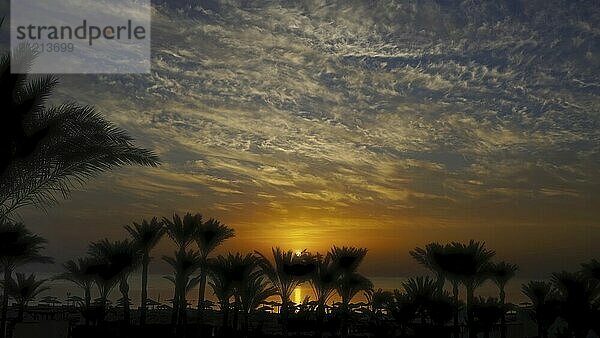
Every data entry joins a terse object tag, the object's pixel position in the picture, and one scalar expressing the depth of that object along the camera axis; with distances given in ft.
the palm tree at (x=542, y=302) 93.97
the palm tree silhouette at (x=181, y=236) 102.17
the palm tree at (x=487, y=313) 95.45
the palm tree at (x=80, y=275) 120.16
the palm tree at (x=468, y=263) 94.79
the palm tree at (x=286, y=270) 110.73
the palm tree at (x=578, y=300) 83.15
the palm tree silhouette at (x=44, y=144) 38.40
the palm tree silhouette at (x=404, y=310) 97.40
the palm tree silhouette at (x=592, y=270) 99.35
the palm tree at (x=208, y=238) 103.04
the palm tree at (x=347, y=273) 115.85
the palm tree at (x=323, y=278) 116.01
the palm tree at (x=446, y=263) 95.45
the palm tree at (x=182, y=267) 104.42
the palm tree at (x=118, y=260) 105.07
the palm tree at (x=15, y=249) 81.42
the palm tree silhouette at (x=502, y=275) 127.13
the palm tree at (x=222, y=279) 105.60
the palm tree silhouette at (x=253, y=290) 107.14
